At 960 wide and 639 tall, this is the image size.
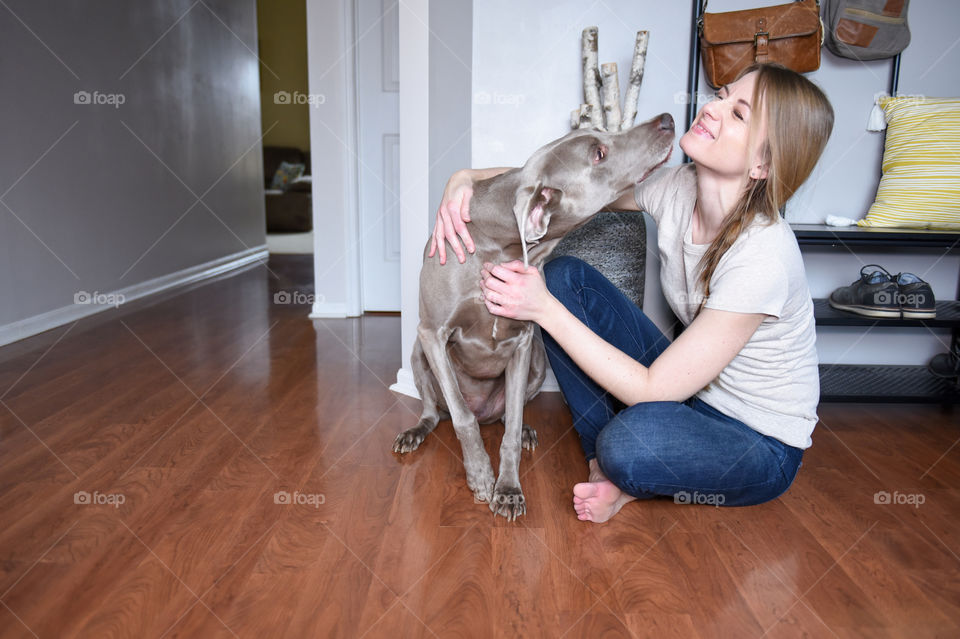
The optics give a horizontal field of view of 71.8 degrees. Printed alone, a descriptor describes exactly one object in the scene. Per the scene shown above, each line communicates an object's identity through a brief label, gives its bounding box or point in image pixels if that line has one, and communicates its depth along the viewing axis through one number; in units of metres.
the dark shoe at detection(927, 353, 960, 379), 2.69
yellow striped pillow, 2.44
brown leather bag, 2.31
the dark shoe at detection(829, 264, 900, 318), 2.42
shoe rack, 2.41
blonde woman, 1.40
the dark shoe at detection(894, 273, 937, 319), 2.40
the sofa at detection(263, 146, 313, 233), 8.32
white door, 3.78
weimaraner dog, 1.56
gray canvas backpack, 2.43
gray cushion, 2.37
